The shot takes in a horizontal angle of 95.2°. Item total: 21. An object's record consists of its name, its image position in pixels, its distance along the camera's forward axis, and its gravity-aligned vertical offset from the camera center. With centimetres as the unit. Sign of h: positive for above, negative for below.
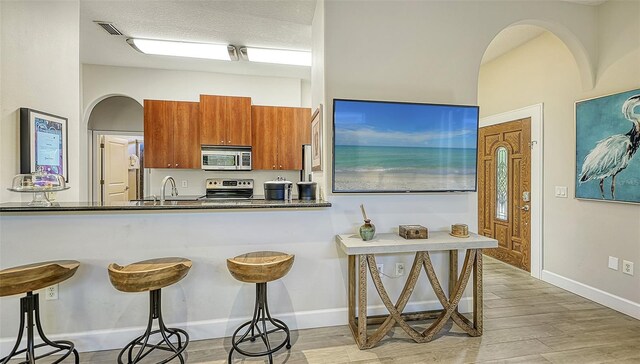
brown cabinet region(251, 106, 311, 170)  459 +71
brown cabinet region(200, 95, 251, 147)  438 +91
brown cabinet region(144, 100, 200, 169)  429 +68
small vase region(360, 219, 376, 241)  225 -39
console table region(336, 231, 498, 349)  214 -76
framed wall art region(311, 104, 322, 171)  261 +38
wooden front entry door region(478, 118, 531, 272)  373 -12
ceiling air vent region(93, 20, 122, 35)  312 +168
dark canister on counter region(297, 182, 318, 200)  266 -10
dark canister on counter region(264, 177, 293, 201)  260 -9
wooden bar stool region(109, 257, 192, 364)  176 -62
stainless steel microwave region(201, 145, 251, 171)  439 +33
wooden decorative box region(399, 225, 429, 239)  231 -42
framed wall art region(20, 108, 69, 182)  221 +30
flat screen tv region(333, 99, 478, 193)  242 +29
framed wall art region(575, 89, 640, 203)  258 +31
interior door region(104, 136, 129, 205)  523 +21
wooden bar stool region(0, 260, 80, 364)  166 -61
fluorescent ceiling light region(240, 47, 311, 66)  381 +168
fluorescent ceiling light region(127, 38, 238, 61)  354 +166
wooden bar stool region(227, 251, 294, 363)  191 -63
